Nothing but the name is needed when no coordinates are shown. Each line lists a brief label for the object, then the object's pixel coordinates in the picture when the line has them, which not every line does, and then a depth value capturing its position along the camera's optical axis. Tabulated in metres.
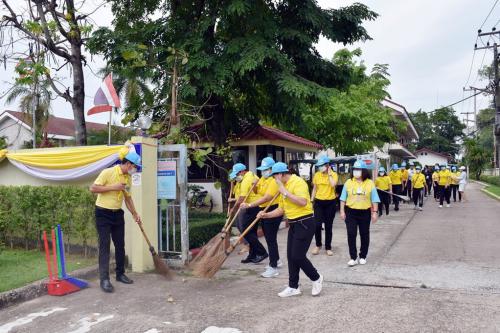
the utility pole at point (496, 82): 28.35
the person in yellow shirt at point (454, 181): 17.56
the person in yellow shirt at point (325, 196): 7.93
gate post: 7.03
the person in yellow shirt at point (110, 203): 6.04
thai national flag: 9.03
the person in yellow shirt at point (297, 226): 5.38
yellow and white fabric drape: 7.46
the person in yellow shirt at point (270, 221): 6.49
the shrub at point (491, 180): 31.19
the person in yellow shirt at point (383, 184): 13.98
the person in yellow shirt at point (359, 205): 6.93
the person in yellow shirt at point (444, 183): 16.34
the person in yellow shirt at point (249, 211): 7.41
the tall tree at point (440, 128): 77.69
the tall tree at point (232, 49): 9.31
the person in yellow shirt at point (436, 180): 17.42
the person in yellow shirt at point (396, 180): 15.73
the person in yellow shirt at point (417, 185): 15.52
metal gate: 7.19
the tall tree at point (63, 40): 10.67
